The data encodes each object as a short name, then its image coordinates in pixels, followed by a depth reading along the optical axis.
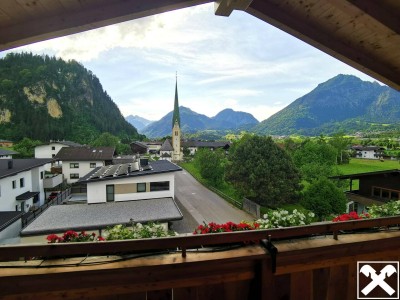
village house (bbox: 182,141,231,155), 68.40
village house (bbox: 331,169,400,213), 12.08
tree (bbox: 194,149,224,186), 25.72
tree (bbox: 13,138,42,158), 35.75
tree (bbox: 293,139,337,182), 28.45
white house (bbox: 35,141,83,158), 35.09
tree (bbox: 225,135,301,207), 16.86
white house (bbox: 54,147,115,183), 24.95
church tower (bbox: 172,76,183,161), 58.66
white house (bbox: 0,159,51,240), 10.89
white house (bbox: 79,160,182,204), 13.68
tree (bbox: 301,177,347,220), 14.17
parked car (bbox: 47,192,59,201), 20.02
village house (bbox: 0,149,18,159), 22.87
